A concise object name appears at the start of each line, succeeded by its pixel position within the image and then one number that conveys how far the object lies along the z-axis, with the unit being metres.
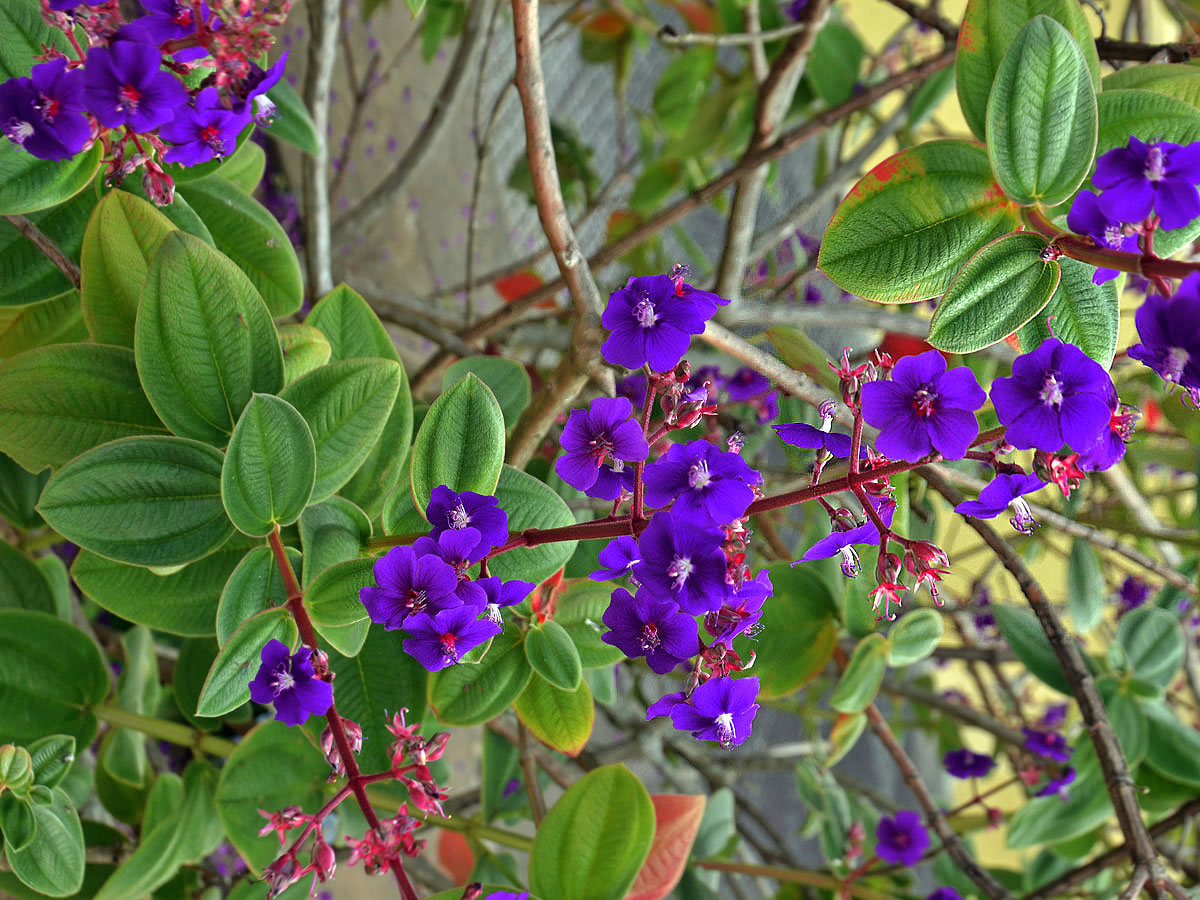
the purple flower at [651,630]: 0.46
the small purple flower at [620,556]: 0.48
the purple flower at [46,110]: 0.50
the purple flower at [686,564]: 0.42
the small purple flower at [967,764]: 1.24
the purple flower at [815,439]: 0.51
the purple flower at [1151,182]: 0.44
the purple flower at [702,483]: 0.43
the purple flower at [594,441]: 0.48
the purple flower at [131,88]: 0.48
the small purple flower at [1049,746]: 1.10
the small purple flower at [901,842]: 1.14
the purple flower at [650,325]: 0.49
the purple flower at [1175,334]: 0.38
